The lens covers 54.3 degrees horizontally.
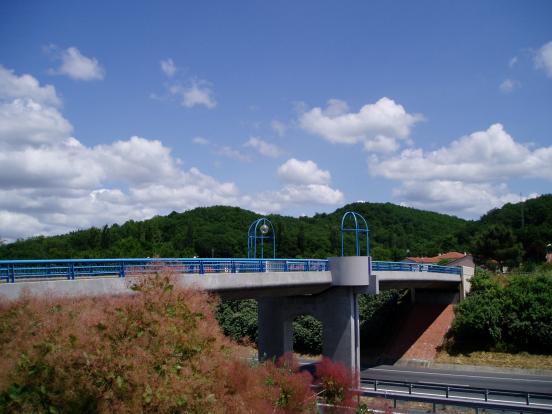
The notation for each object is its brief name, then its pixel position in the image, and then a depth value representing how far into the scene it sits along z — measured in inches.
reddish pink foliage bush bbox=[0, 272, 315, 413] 319.0
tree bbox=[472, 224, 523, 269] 2456.9
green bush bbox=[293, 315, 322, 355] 1549.0
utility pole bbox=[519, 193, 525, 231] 3821.1
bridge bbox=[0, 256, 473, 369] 487.2
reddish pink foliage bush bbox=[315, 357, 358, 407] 713.6
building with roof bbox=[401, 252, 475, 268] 2300.2
